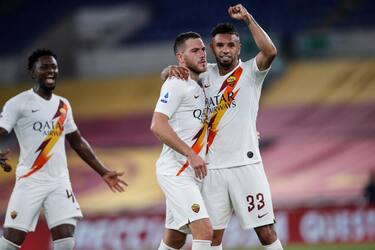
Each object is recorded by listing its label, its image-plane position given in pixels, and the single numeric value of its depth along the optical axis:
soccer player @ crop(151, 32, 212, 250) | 18.19
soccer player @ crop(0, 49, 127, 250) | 20.52
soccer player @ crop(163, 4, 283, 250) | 18.97
